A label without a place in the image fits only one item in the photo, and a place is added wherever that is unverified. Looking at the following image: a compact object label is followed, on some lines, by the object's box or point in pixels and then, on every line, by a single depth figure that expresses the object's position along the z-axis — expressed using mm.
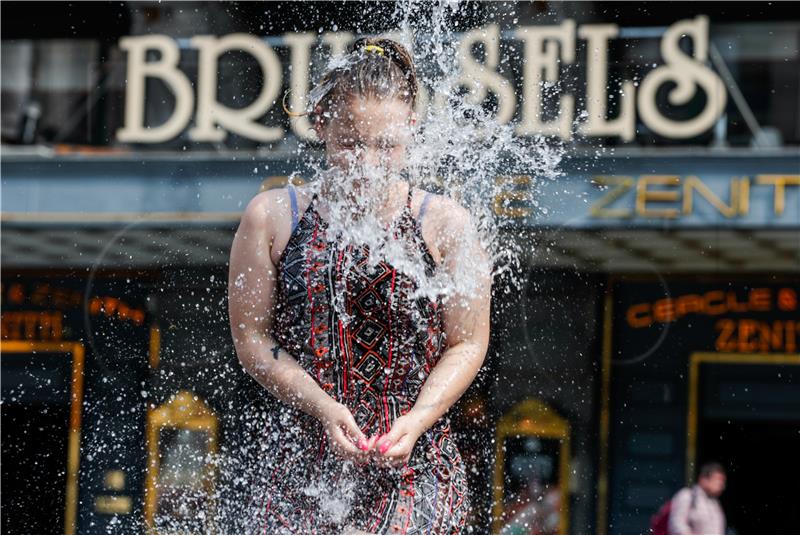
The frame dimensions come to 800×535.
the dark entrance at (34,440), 9008
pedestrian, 10960
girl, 3887
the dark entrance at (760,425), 13086
